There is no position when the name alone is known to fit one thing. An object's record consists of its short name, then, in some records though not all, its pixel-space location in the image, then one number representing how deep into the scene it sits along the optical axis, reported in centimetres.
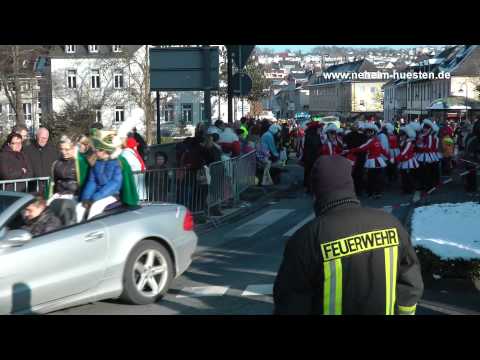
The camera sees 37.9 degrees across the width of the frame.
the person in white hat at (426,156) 1719
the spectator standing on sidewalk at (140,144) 1791
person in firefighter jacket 297
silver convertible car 612
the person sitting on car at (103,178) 798
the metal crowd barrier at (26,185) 1070
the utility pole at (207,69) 1520
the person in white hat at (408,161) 1725
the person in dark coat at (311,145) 1767
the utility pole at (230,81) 1741
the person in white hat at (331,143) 1771
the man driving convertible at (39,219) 663
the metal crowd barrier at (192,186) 1221
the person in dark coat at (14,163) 1098
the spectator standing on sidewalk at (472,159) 1634
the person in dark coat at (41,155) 1153
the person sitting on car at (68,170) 905
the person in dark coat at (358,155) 1708
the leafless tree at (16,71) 3272
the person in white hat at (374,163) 1655
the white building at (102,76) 4888
